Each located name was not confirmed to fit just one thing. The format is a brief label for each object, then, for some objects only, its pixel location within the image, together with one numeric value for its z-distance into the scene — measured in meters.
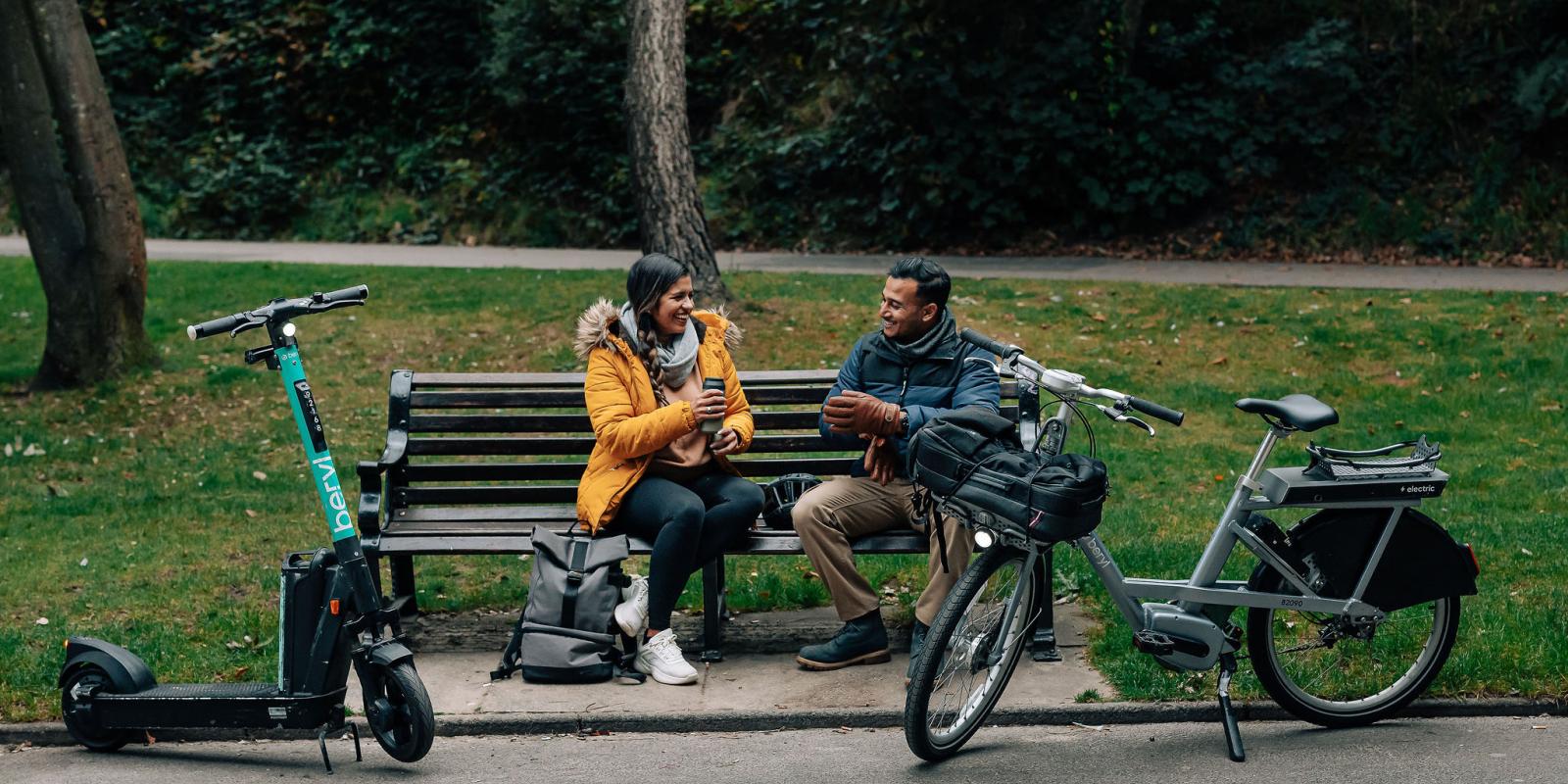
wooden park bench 6.16
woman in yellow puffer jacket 5.59
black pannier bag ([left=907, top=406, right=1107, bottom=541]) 4.62
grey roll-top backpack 5.47
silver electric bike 4.80
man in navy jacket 5.52
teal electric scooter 4.79
